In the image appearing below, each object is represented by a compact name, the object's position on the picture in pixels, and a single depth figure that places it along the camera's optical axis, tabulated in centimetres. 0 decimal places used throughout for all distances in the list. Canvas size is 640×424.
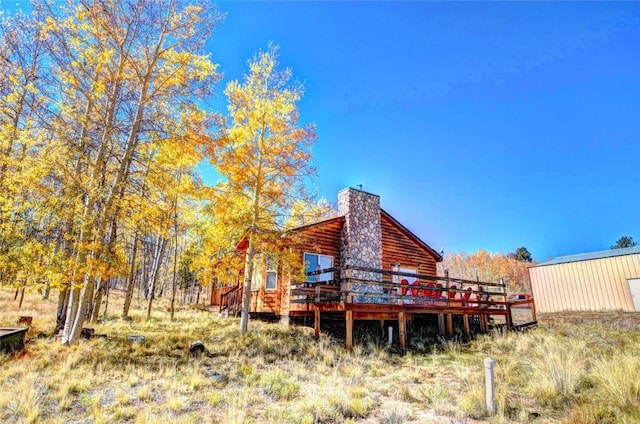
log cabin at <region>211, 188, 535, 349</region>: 1168
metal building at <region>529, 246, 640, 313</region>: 2112
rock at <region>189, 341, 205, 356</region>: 911
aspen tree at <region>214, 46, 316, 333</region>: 1280
